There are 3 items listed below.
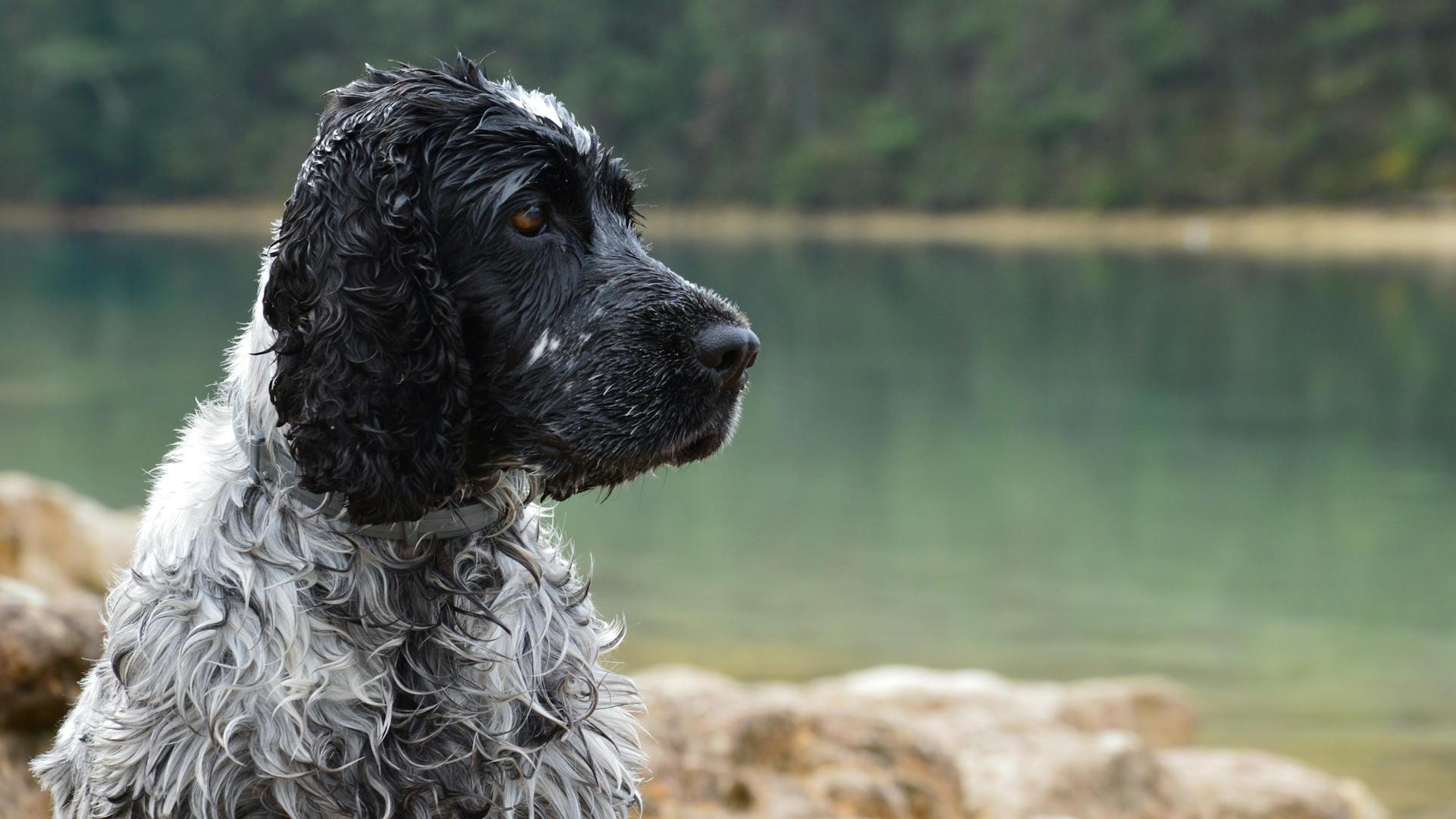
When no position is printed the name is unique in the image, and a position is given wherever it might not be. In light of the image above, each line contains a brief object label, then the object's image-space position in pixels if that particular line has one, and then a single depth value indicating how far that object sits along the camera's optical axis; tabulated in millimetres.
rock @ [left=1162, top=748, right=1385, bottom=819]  6598
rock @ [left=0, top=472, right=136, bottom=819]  4395
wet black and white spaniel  2977
